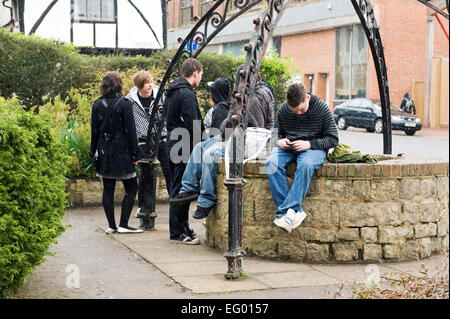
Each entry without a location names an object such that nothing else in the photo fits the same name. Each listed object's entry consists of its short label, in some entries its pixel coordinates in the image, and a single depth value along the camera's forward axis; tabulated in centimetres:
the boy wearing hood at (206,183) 738
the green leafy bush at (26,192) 512
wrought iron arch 631
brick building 3597
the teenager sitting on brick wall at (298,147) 675
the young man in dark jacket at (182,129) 786
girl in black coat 809
